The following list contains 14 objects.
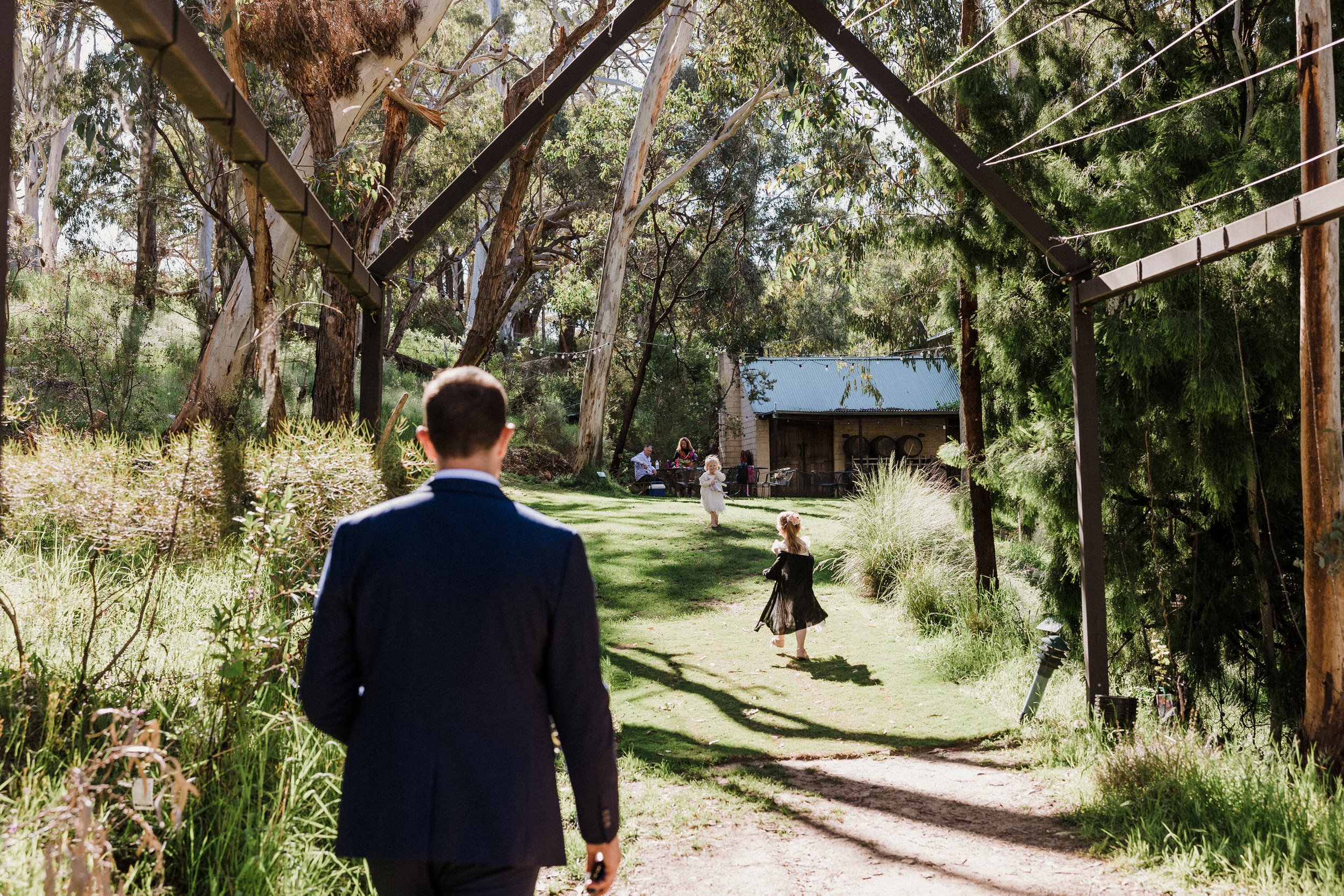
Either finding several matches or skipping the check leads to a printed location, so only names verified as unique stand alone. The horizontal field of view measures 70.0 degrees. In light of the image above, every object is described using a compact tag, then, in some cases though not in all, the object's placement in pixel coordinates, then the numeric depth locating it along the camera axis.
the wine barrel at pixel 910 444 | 30.59
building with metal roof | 29.17
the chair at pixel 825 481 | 27.08
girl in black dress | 8.66
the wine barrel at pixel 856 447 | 30.33
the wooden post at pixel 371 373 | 6.45
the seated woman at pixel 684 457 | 23.56
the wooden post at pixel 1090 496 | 5.72
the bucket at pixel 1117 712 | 5.58
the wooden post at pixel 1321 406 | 5.01
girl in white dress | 14.69
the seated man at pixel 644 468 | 22.59
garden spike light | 6.48
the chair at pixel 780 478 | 25.41
